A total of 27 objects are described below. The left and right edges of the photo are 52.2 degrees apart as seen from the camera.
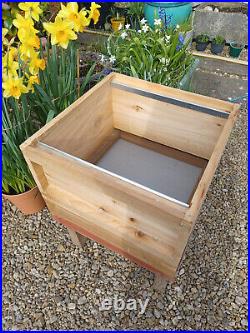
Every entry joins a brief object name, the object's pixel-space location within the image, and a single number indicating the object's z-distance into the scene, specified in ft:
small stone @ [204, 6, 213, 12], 9.99
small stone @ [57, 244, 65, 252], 4.90
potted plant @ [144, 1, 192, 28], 8.20
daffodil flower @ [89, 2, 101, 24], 3.56
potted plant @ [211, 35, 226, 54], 9.02
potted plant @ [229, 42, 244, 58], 8.92
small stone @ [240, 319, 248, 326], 4.09
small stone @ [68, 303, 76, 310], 4.24
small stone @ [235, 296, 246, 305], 4.28
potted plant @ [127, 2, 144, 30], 9.61
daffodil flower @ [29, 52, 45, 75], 3.57
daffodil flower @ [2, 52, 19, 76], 3.24
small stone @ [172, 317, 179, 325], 4.10
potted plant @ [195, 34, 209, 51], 9.17
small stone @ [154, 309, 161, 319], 4.15
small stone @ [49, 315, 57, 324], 4.14
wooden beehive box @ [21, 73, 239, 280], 2.75
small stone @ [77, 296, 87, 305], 4.29
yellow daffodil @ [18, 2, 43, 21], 3.35
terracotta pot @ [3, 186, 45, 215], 4.83
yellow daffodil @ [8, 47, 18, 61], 3.32
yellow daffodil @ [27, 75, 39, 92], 3.71
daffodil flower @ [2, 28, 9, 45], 3.43
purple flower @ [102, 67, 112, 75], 6.07
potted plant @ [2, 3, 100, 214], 3.32
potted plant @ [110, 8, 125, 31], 9.59
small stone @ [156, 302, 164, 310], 4.23
